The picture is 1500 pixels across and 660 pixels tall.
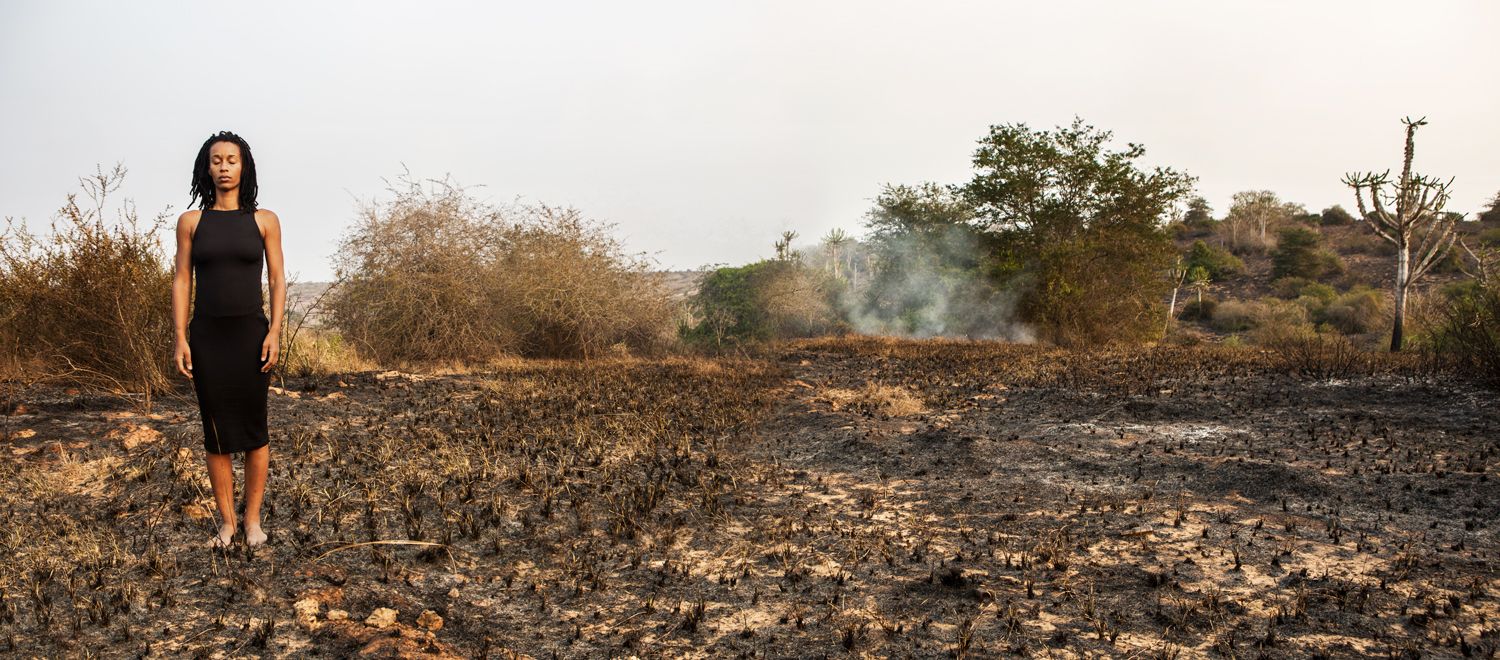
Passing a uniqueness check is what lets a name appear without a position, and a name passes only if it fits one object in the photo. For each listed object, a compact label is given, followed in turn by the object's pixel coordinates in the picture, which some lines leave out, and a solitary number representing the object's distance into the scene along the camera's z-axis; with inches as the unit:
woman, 163.5
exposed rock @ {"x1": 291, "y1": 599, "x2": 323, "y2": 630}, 154.9
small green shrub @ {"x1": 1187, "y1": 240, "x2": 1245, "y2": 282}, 1743.4
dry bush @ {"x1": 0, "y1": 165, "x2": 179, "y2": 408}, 331.9
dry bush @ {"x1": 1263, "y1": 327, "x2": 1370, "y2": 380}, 468.4
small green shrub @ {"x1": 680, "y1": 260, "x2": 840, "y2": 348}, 1093.1
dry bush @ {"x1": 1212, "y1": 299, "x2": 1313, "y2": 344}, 1155.9
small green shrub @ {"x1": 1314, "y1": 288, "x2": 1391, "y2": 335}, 1156.5
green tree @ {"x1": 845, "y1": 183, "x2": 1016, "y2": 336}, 994.7
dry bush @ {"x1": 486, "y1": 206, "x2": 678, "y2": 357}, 631.8
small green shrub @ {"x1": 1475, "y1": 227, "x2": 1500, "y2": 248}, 1511.0
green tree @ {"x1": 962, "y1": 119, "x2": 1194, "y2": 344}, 863.7
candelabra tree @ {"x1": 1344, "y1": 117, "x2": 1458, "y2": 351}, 700.0
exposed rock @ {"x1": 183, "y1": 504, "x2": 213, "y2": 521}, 207.9
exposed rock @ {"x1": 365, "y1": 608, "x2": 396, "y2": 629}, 157.5
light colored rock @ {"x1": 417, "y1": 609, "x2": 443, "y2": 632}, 159.5
